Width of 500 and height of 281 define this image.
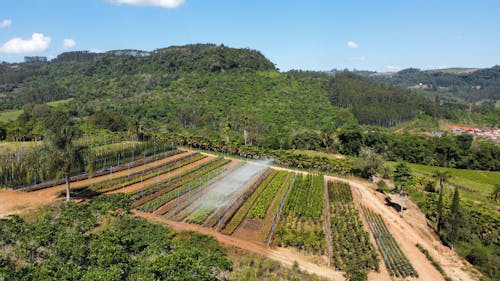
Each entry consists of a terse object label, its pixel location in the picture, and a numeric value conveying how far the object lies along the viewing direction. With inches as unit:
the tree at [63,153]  1149.7
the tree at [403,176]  1690.9
